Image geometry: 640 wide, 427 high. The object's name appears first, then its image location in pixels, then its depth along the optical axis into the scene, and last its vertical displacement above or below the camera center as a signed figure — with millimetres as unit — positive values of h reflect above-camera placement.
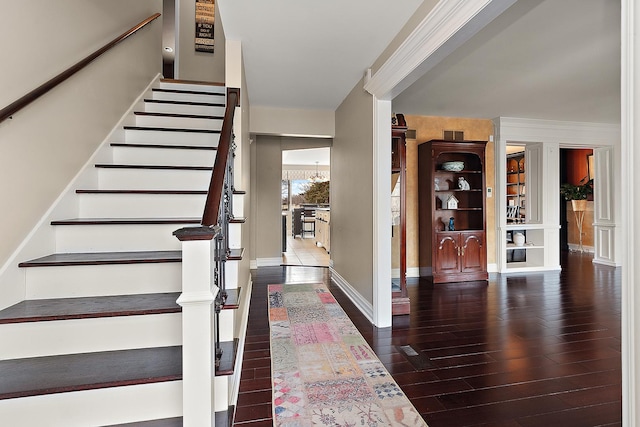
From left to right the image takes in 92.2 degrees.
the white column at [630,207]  906 +32
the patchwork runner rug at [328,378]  1669 -1051
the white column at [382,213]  2916 +53
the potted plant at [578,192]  7039 +593
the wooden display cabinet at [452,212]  4617 +105
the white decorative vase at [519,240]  5344 -380
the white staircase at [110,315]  1250 -431
